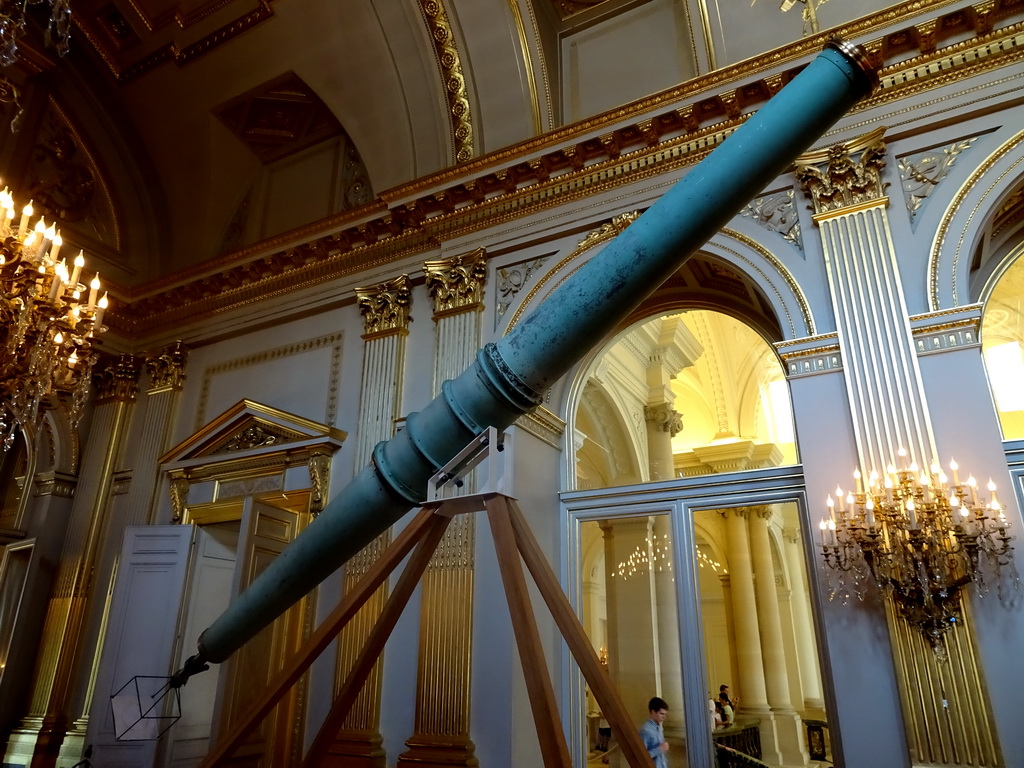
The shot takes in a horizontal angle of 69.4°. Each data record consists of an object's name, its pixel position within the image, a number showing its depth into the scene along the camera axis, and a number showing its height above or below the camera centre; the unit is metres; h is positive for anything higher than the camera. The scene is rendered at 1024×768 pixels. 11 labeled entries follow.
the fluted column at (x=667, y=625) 4.98 +0.30
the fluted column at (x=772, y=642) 5.49 +0.22
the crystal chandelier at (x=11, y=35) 4.08 +3.28
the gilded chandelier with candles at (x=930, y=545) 3.81 +0.63
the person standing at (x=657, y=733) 4.68 -0.37
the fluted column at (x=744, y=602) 5.42 +0.50
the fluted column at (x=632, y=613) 5.23 +0.39
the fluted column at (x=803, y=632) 5.11 +0.27
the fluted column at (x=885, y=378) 3.74 +1.64
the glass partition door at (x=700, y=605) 4.97 +0.46
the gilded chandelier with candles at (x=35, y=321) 4.38 +2.00
